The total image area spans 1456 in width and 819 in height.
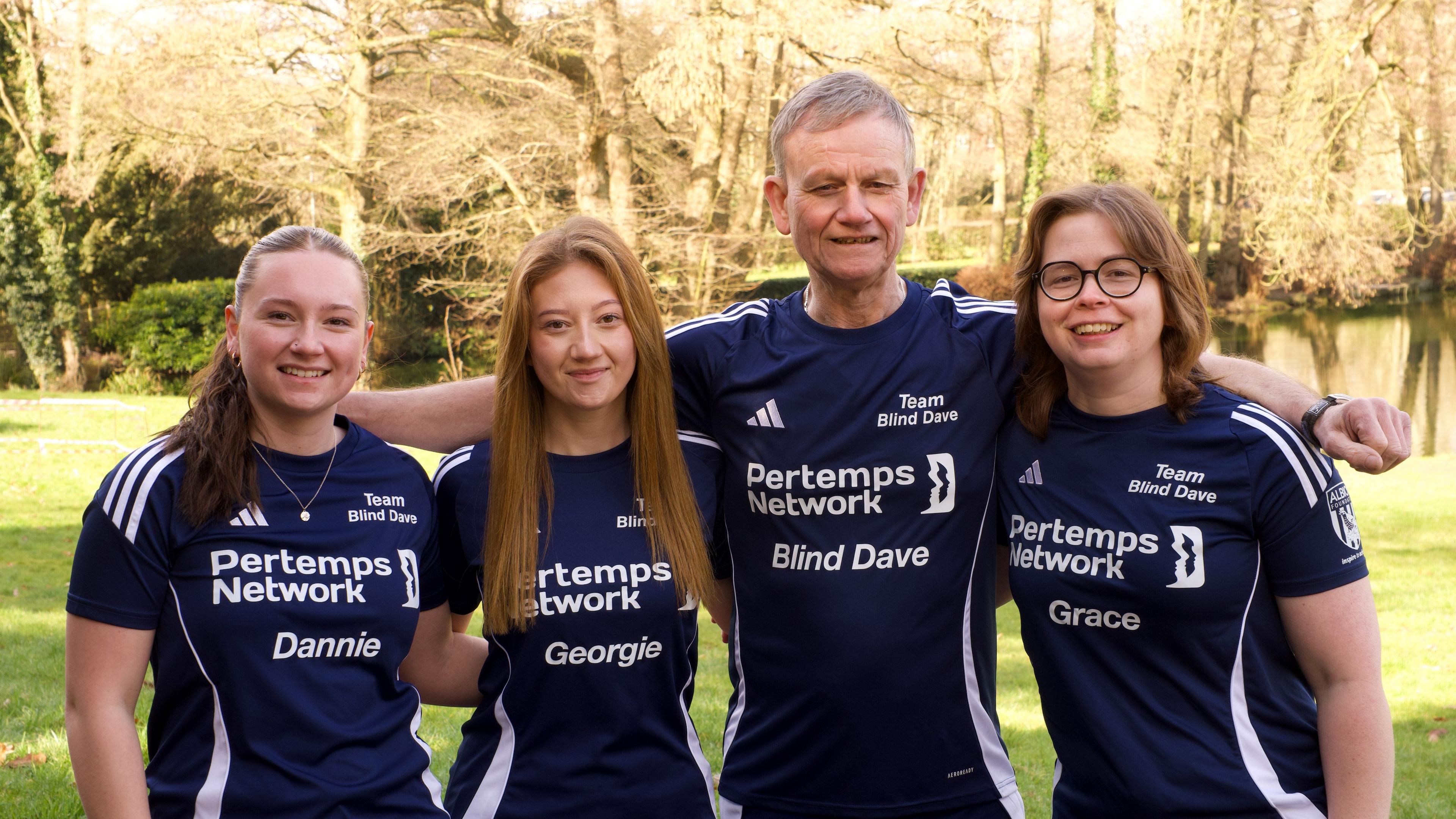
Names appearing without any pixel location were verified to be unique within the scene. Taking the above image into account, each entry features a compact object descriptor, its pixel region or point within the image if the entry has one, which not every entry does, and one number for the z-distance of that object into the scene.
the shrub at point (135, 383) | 24.03
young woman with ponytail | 2.36
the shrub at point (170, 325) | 24.31
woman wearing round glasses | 2.50
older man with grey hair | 2.91
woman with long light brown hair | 2.69
